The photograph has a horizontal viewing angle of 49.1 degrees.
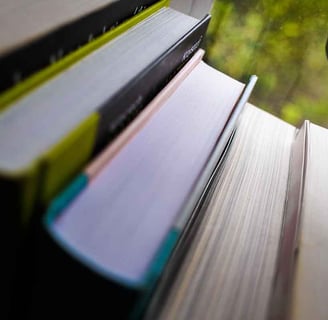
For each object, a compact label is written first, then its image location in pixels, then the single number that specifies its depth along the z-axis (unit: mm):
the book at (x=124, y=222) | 274
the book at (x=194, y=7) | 724
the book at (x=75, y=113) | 265
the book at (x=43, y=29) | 315
